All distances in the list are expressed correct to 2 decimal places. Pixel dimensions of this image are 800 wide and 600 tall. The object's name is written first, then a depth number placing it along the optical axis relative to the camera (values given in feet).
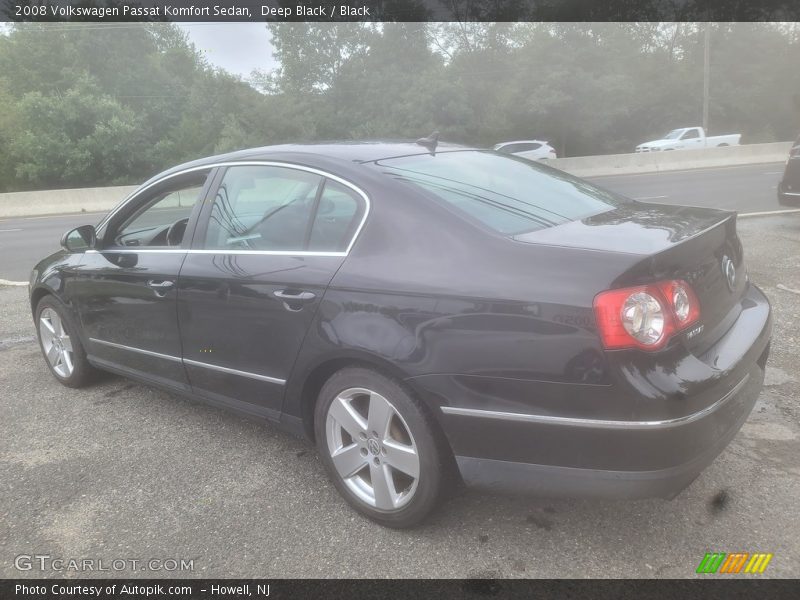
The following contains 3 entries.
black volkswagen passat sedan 6.91
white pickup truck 93.66
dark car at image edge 28.12
